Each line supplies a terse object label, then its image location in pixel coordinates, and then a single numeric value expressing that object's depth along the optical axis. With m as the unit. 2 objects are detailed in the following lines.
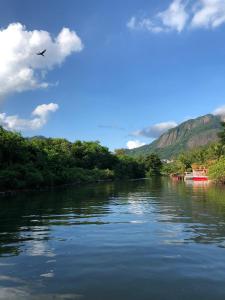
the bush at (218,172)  47.84
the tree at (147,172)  116.07
